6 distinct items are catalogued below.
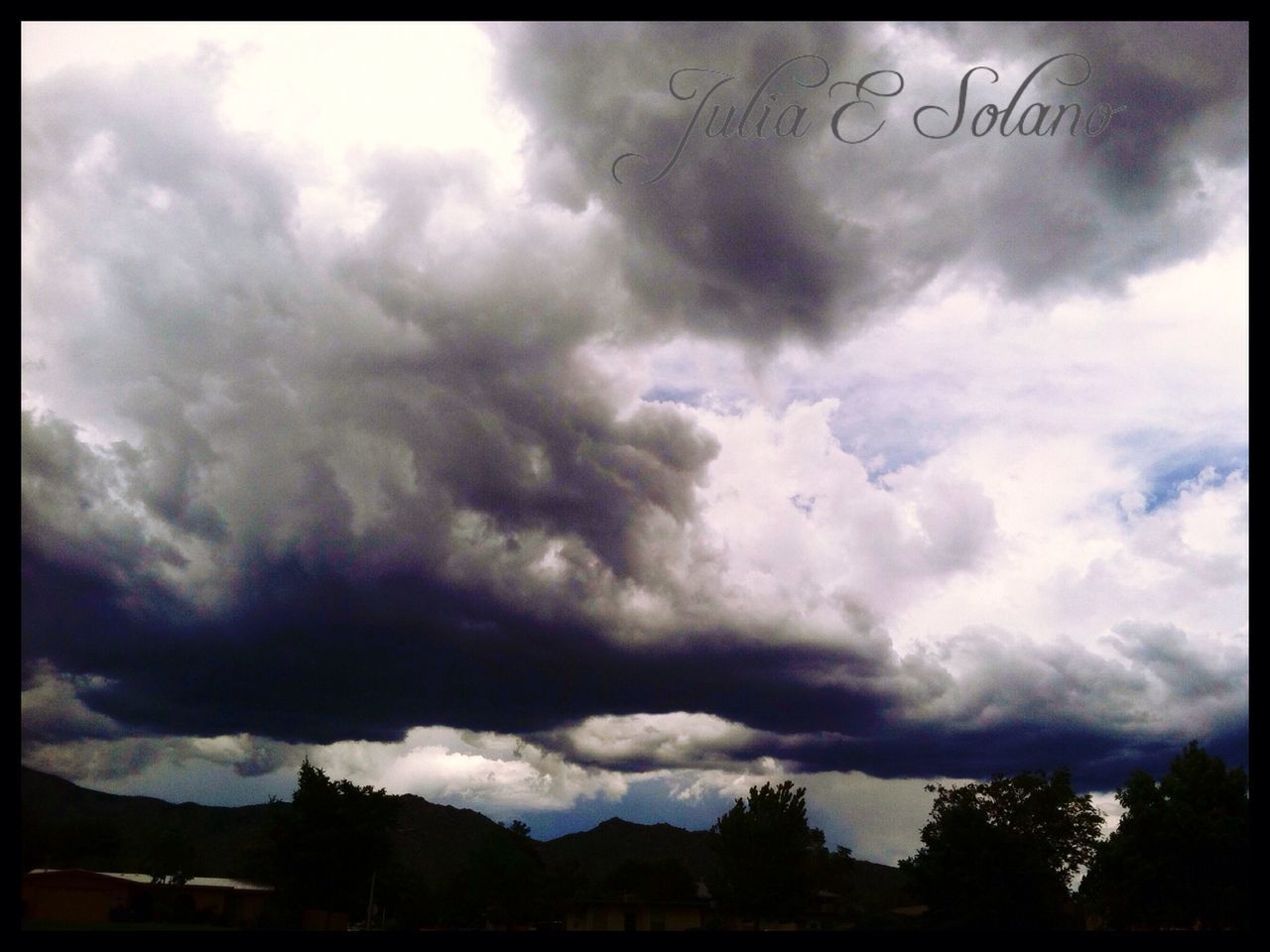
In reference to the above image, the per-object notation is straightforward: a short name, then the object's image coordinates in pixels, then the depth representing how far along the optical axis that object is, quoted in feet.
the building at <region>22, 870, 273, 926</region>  242.99
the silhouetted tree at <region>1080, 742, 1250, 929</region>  238.68
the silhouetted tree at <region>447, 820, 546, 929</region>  341.41
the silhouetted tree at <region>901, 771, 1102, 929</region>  195.42
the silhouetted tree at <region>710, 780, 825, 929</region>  268.00
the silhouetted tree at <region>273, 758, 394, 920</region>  265.95
